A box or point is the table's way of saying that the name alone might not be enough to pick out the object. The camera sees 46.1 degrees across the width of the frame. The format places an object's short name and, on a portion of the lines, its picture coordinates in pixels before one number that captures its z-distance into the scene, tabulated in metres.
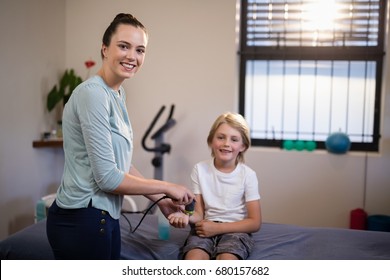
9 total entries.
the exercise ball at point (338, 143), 2.78
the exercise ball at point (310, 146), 2.89
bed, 1.59
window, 2.89
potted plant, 2.86
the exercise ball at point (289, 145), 2.94
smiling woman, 1.03
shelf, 2.80
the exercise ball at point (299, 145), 2.91
